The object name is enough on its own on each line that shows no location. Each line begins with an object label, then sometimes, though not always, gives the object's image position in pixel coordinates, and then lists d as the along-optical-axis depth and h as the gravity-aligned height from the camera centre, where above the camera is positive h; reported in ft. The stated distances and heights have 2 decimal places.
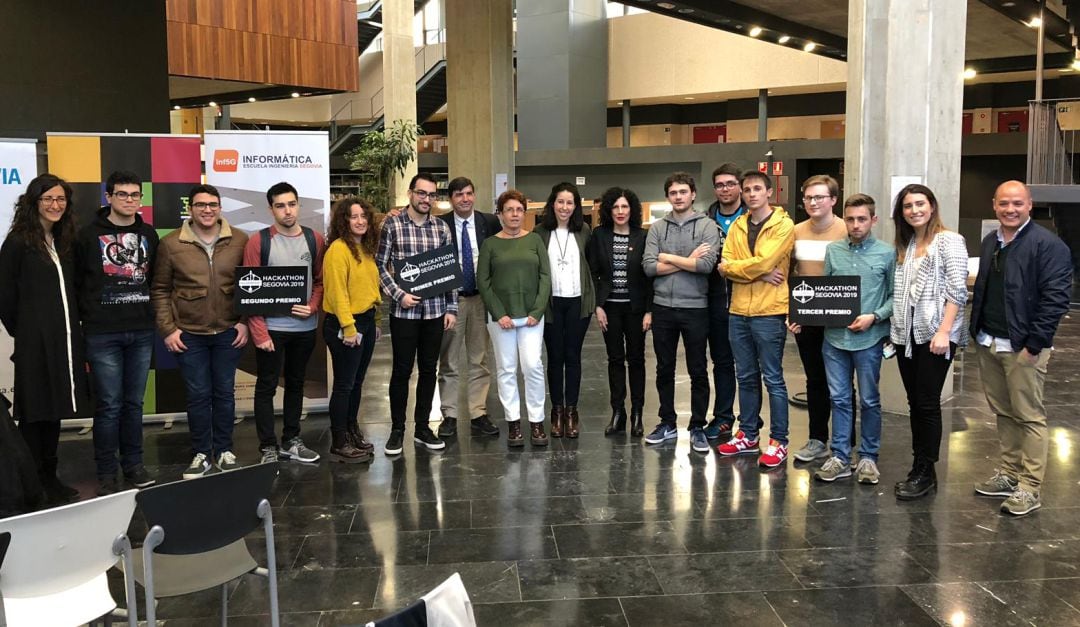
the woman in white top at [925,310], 15.08 -0.89
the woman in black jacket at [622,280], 19.02 -0.41
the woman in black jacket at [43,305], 15.34 -0.68
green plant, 50.96 +5.92
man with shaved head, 14.37 -1.10
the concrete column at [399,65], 56.03 +12.78
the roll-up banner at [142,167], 19.53 +2.22
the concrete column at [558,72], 71.15 +15.58
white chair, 7.71 -2.72
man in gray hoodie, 17.99 -0.39
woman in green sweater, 18.38 -0.65
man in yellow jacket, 17.06 -0.66
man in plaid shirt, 18.08 -0.92
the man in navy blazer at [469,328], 19.59 -1.54
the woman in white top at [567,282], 19.06 -0.45
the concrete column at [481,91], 43.11 +8.52
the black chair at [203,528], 8.45 -2.67
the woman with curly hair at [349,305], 17.47 -0.84
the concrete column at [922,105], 21.45 +3.77
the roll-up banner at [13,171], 18.90 +2.05
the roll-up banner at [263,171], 20.51 +2.20
